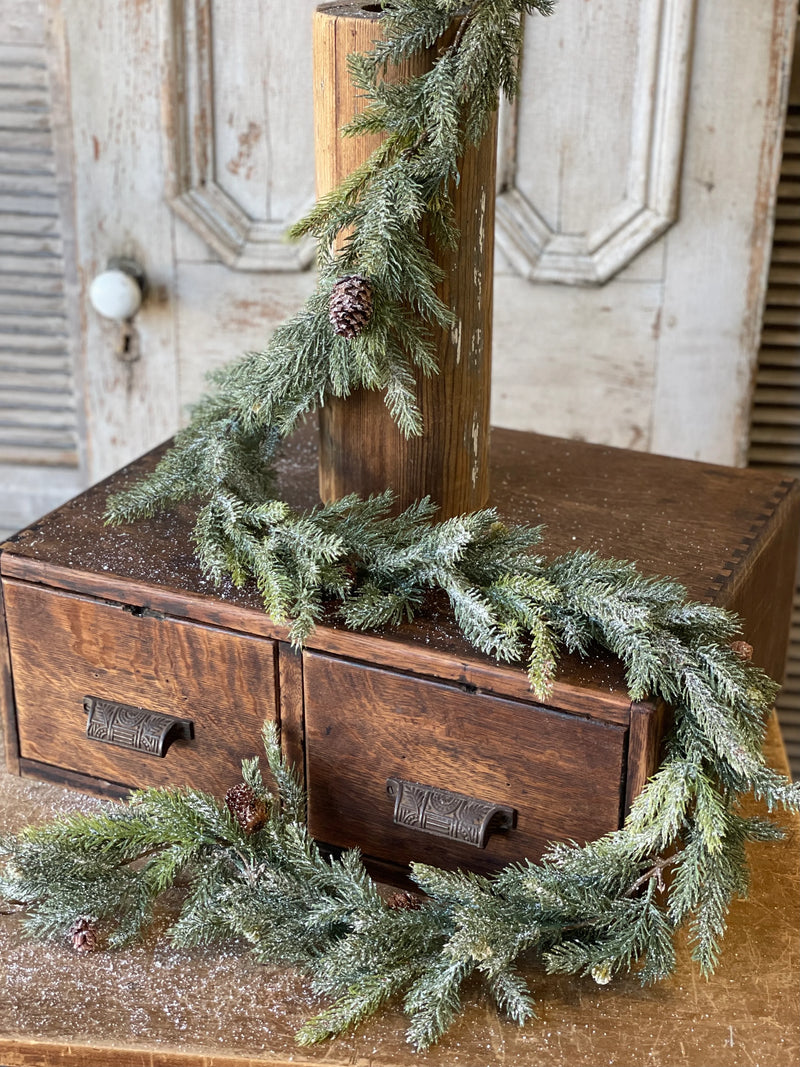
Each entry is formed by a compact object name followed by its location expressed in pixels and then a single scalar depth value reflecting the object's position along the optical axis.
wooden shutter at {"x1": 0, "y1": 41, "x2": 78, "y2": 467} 1.47
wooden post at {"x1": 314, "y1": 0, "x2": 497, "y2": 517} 0.87
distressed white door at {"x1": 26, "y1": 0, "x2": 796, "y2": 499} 1.33
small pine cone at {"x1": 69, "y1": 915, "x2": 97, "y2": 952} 0.83
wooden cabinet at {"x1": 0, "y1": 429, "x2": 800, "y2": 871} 0.81
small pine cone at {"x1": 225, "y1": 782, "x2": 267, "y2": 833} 0.86
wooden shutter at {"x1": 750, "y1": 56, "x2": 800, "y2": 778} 1.40
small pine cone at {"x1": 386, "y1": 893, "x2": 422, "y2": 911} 0.84
